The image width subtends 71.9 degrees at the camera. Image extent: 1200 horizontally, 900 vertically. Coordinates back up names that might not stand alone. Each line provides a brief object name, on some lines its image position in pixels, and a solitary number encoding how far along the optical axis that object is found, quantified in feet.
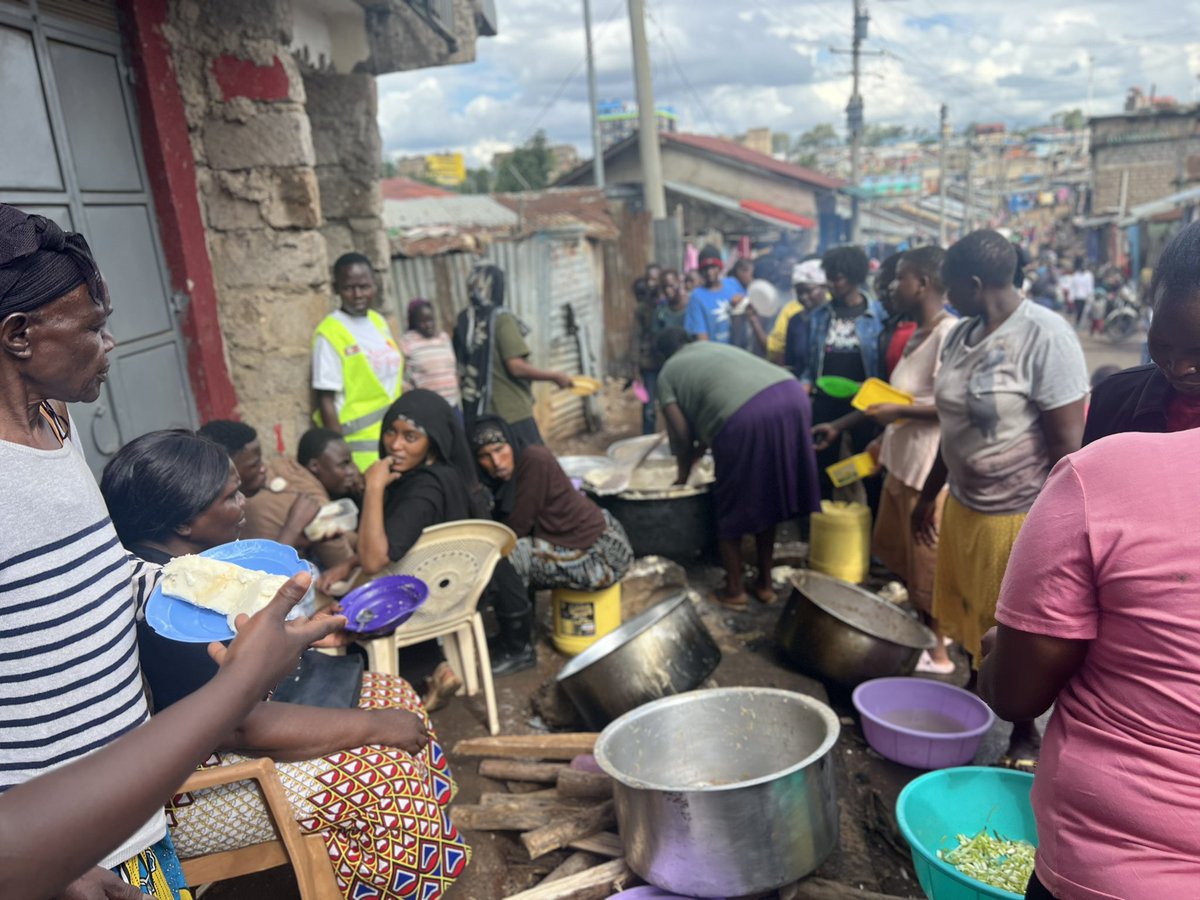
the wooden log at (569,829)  9.22
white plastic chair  11.35
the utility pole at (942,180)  102.47
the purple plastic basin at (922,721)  10.82
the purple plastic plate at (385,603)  10.02
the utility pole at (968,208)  109.29
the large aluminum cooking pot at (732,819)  7.91
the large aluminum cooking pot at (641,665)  11.35
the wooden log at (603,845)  9.00
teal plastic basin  8.71
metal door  9.75
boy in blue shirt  25.36
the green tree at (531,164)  108.58
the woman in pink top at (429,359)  19.71
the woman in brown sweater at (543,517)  13.34
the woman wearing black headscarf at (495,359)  18.89
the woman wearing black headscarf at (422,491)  11.06
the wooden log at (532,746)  10.93
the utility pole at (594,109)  56.59
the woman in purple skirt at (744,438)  15.74
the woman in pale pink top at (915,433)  13.70
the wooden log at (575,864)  8.86
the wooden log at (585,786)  10.03
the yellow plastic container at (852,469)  16.75
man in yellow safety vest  14.37
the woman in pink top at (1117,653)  4.10
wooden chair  6.46
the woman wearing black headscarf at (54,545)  4.18
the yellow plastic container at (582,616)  13.94
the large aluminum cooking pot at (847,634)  12.67
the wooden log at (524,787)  10.71
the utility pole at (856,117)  86.66
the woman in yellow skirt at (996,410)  9.86
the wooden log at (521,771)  10.58
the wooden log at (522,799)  10.10
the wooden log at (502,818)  9.76
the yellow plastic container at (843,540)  16.80
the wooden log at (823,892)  8.22
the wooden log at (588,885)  8.30
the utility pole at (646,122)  38.65
